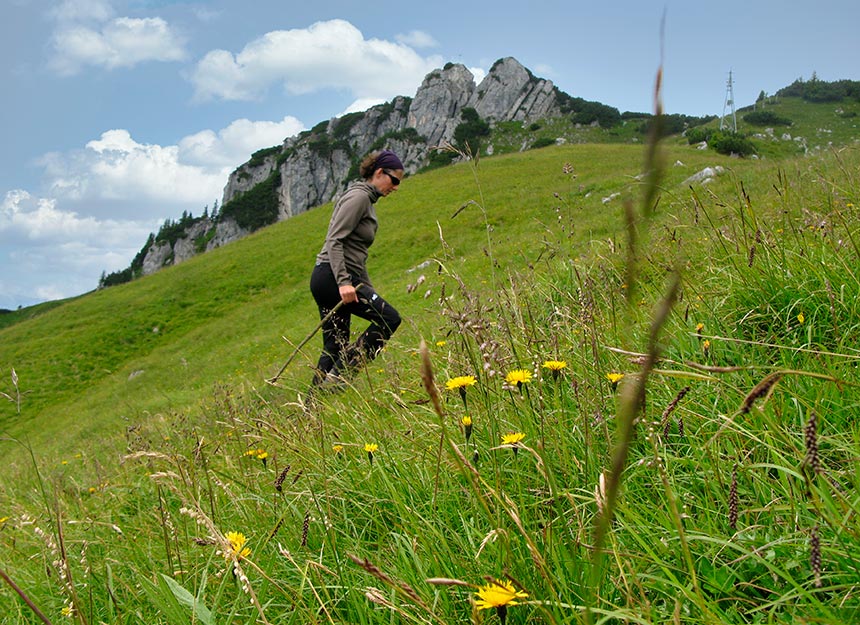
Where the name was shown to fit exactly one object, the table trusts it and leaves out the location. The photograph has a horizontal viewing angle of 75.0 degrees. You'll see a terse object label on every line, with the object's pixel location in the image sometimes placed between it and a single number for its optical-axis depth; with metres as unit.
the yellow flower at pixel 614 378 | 1.94
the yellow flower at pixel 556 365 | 1.77
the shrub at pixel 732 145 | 36.58
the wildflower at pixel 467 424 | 1.43
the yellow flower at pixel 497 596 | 0.99
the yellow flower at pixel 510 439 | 1.68
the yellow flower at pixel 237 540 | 1.59
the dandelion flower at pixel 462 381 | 1.78
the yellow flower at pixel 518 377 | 1.91
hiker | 5.87
